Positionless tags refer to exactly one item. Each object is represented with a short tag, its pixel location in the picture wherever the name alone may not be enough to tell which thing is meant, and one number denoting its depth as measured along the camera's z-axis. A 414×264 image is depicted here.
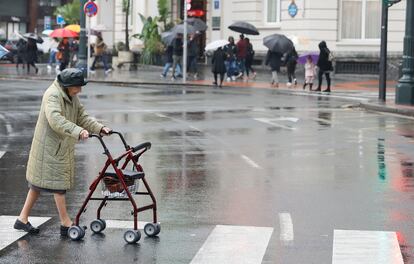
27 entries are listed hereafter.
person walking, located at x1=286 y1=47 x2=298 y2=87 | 34.17
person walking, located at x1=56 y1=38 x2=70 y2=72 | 41.47
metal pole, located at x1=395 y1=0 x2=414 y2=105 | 25.33
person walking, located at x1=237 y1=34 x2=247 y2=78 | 37.41
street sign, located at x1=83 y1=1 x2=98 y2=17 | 37.41
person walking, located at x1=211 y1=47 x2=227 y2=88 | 33.78
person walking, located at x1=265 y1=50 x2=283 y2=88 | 34.09
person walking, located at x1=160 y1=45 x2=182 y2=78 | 38.47
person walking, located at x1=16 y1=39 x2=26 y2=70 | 46.94
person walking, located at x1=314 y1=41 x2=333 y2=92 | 31.56
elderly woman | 8.91
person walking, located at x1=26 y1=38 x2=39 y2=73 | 44.06
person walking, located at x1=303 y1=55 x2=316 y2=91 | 32.22
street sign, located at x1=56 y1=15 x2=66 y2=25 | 57.41
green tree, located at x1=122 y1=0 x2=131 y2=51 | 48.00
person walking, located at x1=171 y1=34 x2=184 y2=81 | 38.12
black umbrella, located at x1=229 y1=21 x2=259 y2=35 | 39.34
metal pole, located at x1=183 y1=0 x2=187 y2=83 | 35.47
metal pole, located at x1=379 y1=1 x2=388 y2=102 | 26.98
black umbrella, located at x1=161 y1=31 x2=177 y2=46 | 38.31
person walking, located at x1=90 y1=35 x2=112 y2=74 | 42.99
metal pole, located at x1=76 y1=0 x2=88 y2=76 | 38.62
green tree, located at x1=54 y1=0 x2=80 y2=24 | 59.66
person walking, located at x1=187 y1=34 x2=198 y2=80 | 38.50
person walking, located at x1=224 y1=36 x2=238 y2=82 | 37.00
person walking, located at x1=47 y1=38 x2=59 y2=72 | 47.03
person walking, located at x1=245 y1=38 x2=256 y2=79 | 37.44
